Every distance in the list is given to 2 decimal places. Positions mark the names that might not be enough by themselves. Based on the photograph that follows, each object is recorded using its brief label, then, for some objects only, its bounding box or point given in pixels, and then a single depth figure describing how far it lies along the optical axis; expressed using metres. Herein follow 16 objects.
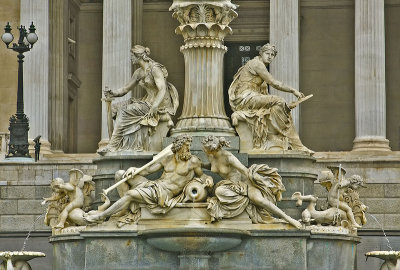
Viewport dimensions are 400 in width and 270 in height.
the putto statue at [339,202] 34.28
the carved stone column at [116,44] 62.66
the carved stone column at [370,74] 61.69
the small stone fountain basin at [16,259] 33.62
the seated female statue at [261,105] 35.03
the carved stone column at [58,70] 67.69
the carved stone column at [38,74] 63.31
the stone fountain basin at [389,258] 33.44
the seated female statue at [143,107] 35.09
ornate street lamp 54.53
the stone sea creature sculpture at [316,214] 33.78
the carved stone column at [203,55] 35.38
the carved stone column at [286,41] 61.97
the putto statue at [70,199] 35.00
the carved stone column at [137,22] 69.38
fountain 32.75
